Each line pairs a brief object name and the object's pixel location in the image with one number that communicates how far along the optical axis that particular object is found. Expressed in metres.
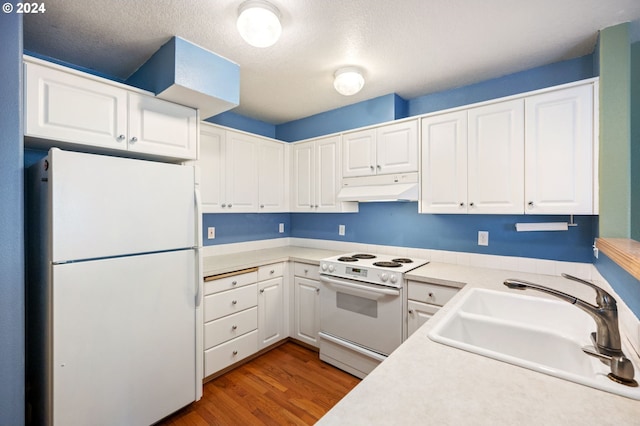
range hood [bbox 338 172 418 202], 2.40
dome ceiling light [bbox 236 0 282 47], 1.51
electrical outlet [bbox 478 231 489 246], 2.35
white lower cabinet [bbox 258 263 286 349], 2.63
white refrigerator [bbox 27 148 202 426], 1.41
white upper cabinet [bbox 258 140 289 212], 3.12
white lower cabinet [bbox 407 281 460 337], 1.96
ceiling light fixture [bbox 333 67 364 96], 2.23
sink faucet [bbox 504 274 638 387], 0.90
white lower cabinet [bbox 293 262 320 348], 2.70
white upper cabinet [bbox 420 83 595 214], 1.77
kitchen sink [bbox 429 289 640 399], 0.87
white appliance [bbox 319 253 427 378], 2.13
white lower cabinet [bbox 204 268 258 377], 2.22
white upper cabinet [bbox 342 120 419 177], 2.44
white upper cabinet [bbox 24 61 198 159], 1.48
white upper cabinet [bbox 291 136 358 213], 2.95
